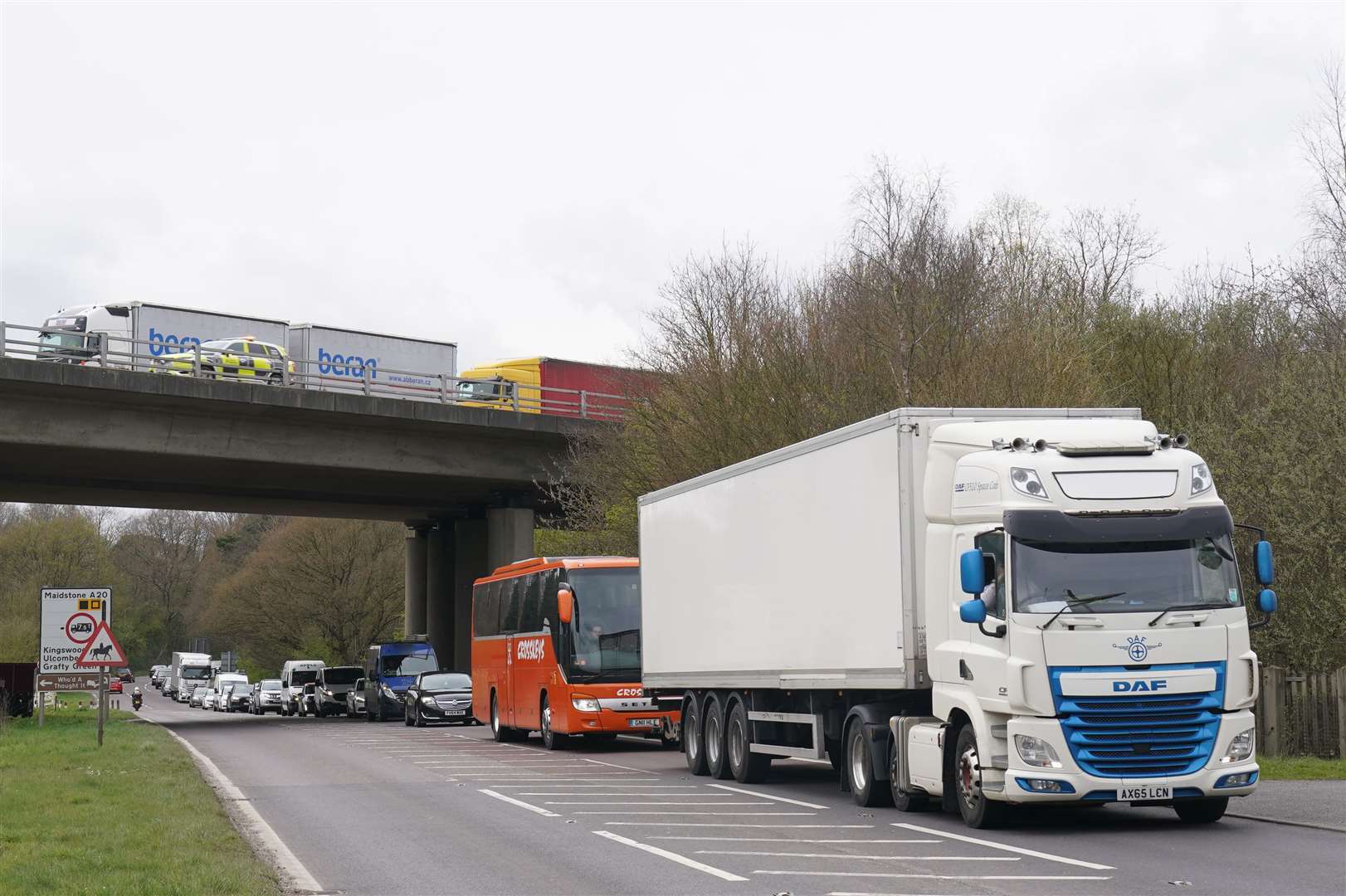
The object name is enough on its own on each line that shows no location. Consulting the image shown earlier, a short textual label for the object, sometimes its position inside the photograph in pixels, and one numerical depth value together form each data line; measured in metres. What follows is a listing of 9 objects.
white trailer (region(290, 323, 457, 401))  49.53
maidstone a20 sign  26.39
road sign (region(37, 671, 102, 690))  33.50
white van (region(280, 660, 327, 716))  59.50
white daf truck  12.77
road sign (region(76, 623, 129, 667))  25.09
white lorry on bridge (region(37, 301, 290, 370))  45.53
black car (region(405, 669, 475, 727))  40.88
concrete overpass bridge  37.22
